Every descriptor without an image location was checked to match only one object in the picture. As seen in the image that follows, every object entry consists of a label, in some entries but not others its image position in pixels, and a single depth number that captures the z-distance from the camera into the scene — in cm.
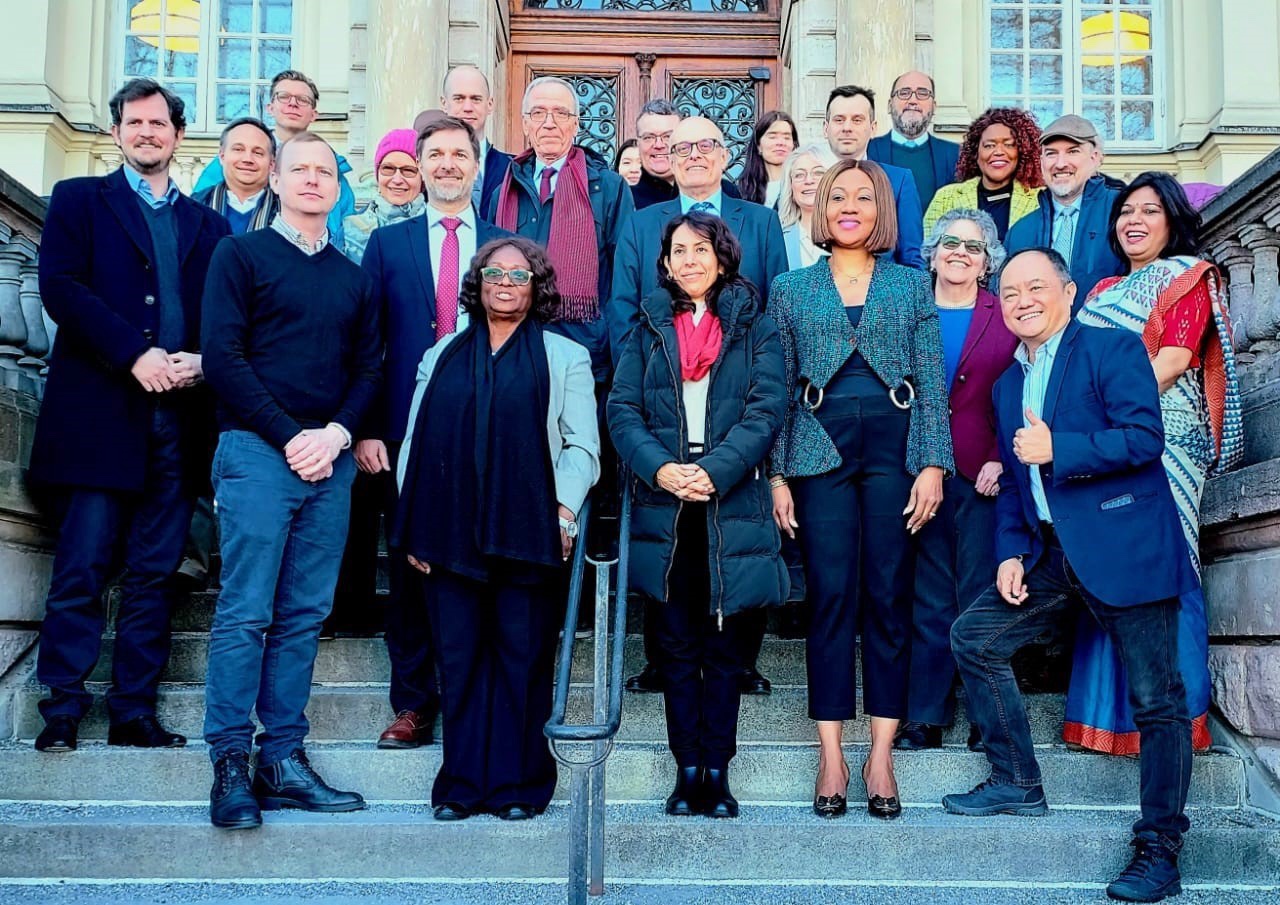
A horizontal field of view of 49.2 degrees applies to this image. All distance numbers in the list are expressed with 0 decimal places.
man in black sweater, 417
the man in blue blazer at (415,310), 472
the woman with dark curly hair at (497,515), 426
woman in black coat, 420
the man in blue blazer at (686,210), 486
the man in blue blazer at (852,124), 602
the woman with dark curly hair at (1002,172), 611
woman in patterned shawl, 458
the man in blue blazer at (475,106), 577
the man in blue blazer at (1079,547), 402
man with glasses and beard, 665
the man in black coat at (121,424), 454
